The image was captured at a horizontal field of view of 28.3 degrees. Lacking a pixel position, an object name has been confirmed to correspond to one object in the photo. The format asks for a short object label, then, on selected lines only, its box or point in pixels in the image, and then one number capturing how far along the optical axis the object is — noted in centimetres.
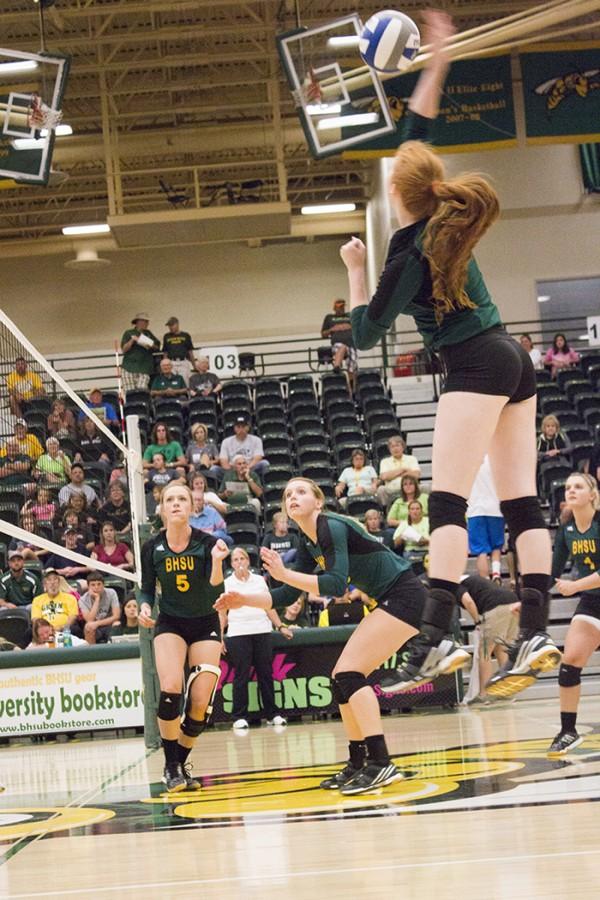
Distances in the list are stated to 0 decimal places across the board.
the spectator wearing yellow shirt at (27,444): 1281
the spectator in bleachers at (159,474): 1485
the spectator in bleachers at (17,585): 1324
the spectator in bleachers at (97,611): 1247
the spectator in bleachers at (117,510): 1354
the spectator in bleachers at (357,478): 1480
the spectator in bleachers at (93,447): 1502
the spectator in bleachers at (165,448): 1595
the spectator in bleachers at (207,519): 1322
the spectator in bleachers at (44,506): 1231
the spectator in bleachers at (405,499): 1362
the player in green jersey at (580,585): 710
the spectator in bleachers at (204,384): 1866
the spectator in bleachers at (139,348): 1895
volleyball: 600
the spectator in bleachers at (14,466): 1174
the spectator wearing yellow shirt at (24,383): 1627
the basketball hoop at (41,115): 1524
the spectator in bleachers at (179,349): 1961
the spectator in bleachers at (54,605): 1248
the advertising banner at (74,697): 1138
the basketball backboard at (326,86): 1498
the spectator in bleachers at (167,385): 1862
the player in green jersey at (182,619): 717
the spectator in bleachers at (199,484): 1390
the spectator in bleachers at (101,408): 1732
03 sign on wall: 1997
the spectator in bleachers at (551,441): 1530
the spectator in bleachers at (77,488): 1337
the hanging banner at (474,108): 1702
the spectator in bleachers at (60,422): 1431
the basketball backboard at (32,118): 1524
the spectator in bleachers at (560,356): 1875
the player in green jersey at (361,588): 580
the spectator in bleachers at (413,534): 1298
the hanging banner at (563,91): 1731
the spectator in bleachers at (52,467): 1295
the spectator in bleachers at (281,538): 1315
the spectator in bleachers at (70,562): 1280
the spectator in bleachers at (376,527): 1327
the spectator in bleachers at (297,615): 1255
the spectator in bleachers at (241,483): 1501
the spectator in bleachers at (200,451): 1585
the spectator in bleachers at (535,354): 1765
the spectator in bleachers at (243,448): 1592
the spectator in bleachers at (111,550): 1328
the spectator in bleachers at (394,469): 1448
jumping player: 373
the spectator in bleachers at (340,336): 1919
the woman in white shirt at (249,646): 1161
